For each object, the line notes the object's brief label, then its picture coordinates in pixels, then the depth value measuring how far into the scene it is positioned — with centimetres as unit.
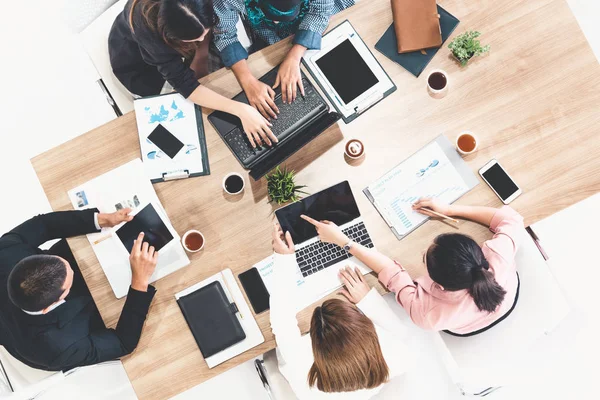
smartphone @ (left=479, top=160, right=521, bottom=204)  164
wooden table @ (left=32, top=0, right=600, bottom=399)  162
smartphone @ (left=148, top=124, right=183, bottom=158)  163
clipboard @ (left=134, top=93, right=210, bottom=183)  163
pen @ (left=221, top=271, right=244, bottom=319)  157
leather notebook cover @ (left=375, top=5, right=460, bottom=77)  169
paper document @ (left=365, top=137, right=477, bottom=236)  164
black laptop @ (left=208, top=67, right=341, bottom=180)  160
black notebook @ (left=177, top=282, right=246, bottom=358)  154
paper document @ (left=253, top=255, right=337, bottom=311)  160
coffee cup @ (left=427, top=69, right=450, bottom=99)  167
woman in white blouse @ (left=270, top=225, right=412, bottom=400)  134
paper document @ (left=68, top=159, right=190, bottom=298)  159
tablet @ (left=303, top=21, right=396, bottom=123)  167
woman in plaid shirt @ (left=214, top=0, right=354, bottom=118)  164
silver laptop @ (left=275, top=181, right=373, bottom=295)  161
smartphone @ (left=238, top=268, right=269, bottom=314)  158
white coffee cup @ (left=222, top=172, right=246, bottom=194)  162
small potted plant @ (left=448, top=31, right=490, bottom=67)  164
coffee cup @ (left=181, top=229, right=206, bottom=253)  159
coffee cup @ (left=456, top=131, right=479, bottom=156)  164
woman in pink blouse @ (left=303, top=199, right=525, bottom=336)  140
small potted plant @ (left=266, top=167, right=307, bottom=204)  160
